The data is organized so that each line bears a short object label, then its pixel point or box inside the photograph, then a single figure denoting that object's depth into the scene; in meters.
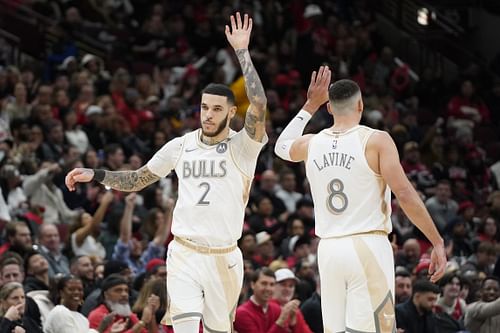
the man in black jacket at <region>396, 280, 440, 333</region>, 13.11
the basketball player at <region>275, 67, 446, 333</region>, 8.88
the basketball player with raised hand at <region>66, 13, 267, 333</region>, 9.66
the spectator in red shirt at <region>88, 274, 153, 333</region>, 12.22
